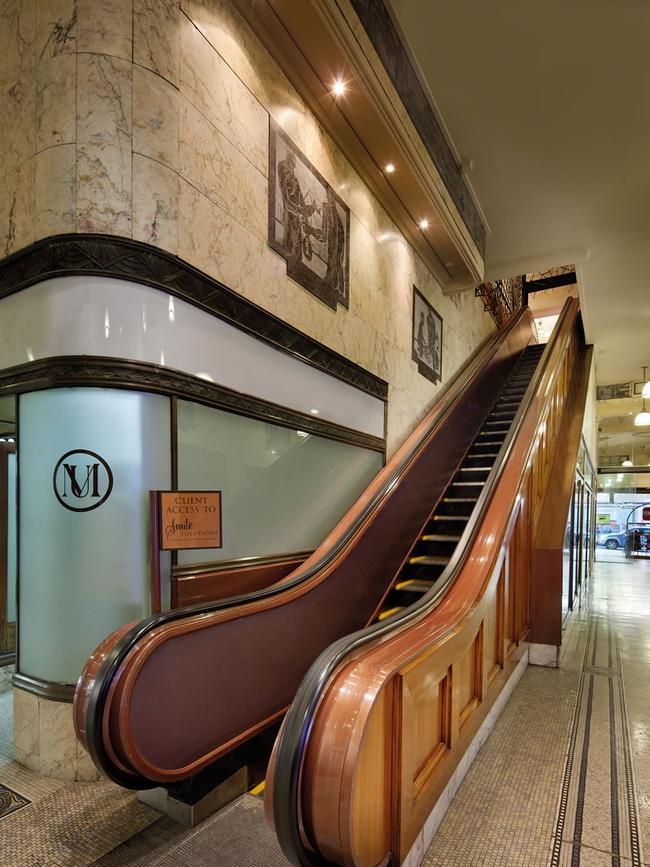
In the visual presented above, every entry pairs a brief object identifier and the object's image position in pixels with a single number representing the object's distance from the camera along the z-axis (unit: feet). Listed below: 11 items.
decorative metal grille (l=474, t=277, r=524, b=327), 28.45
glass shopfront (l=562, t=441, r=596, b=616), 16.19
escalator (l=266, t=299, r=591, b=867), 4.09
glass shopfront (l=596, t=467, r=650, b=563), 42.29
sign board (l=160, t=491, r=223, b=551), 7.63
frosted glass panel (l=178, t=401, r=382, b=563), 8.80
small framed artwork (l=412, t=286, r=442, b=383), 19.08
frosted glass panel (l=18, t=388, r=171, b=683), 7.58
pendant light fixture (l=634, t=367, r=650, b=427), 35.24
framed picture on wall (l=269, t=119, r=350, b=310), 11.21
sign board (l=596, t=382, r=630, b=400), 45.62
